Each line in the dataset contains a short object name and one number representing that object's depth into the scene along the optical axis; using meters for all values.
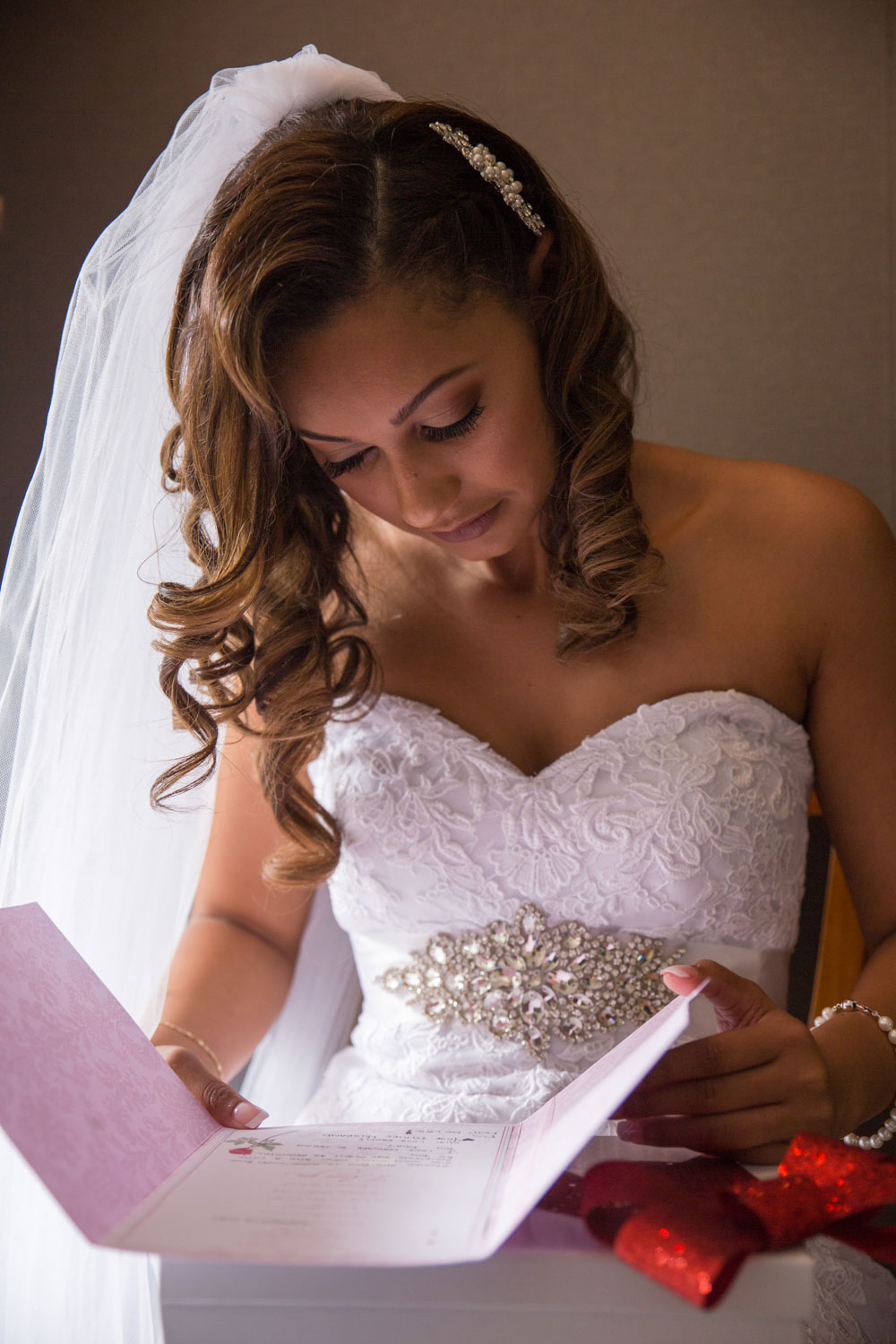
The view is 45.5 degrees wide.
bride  1.02
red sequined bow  0.54
